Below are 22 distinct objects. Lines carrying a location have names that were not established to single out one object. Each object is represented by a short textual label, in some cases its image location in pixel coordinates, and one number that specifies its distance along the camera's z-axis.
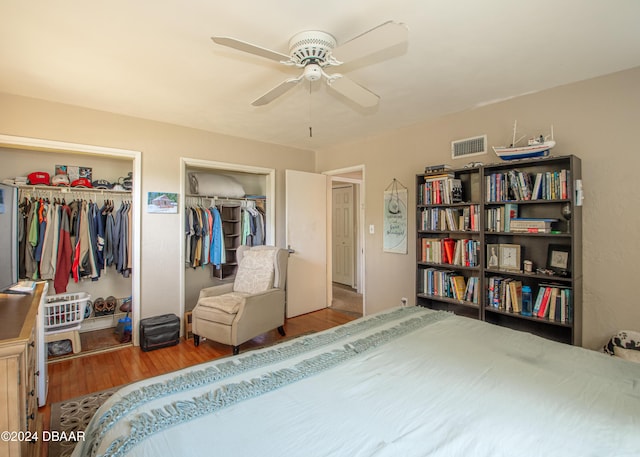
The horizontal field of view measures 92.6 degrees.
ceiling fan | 1.40
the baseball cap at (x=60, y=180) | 3.24
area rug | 1.75
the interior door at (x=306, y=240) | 4.16
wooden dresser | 1.08
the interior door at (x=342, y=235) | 5.98
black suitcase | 3.04
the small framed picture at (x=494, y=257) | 2.65
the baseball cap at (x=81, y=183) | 3.32
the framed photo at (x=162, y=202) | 3.26
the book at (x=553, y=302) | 2.30
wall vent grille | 2.91
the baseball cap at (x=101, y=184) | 3.47
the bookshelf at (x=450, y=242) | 2.76
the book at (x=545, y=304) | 2.34
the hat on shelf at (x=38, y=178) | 3.13
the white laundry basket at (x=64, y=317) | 2.95
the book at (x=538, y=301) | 2.37
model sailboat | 2.33
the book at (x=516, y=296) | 2.49
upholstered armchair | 2.88
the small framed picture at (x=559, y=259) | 2.31
